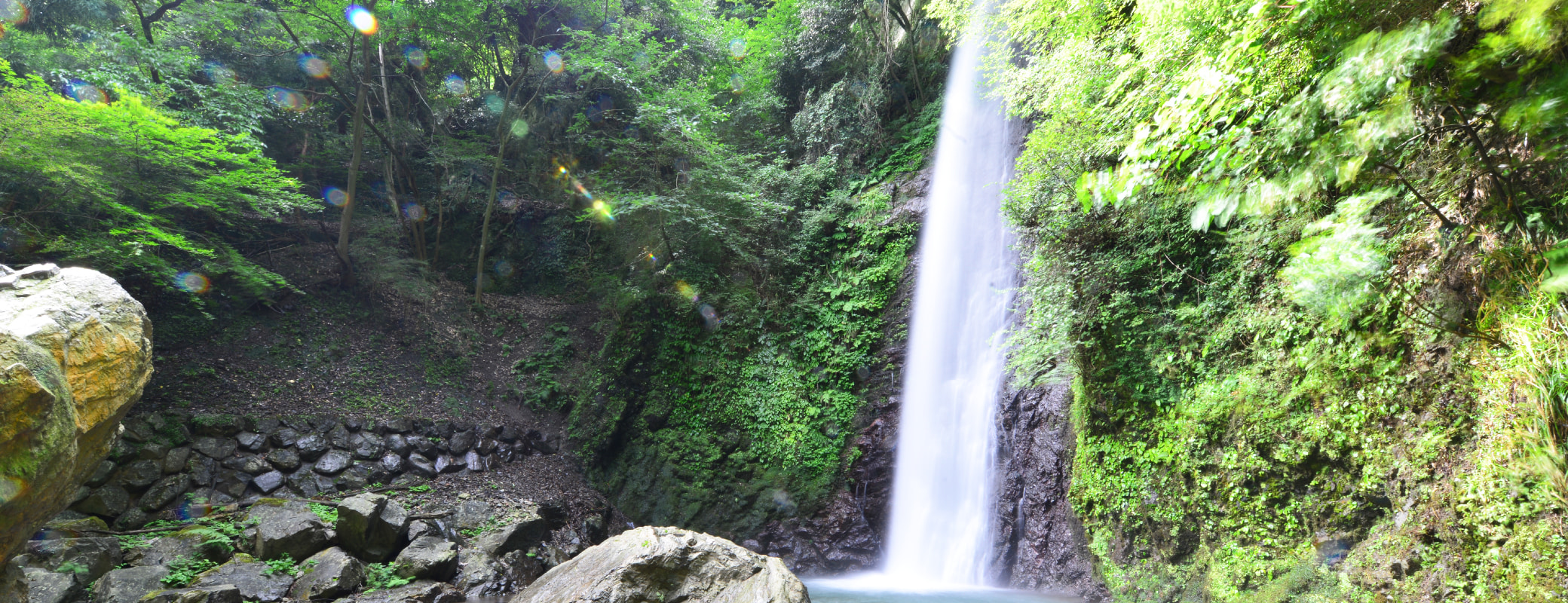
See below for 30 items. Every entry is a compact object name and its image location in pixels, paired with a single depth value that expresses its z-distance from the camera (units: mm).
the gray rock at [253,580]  5930
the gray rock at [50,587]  5121
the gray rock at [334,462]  8492
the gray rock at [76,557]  5516
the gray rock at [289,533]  6559
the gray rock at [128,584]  5539
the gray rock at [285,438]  8422
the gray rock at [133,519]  6734
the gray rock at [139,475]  7031
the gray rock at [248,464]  7883
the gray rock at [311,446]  8500
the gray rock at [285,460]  8180
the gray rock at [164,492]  7020
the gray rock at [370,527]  6910
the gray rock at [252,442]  8130
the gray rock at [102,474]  6728
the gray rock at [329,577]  6164
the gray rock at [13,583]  4059
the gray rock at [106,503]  6586
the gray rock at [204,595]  5441
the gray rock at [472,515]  8227
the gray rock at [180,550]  6133
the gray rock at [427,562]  6887
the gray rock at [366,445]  8969
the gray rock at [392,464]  8988
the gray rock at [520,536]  7746
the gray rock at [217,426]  8000
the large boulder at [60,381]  3309
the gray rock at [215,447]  7809
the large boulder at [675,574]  4570
